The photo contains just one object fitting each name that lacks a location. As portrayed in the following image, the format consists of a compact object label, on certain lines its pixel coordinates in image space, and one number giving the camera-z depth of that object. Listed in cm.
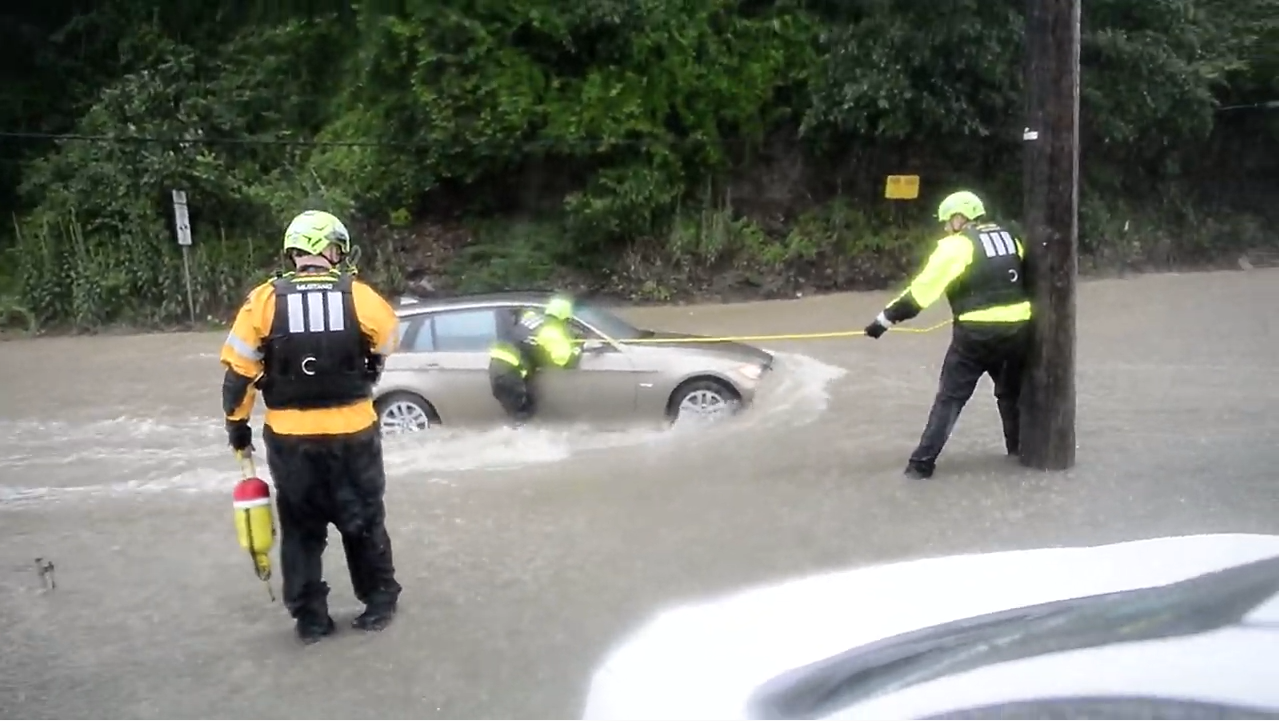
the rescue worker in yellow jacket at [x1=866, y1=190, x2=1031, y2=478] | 798
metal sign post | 2308
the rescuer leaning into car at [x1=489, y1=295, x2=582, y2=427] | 1065
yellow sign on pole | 2372
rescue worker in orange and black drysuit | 562
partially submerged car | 1071
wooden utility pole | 791
